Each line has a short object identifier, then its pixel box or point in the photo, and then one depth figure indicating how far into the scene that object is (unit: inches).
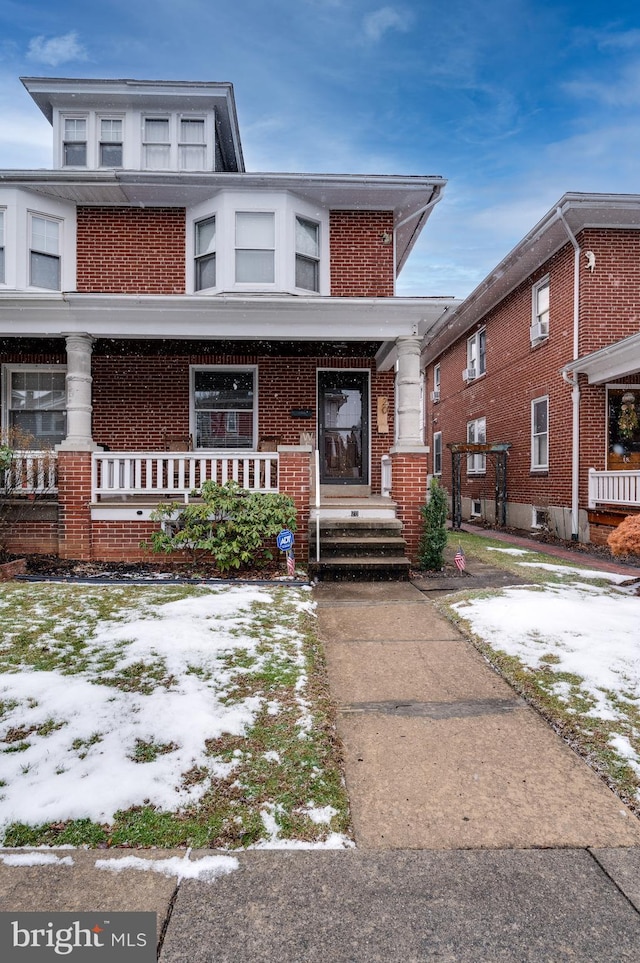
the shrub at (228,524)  269.9
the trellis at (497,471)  547.5
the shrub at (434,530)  290.2
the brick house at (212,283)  368.8
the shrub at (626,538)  253.9
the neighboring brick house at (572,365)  406.9
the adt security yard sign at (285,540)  259.9
